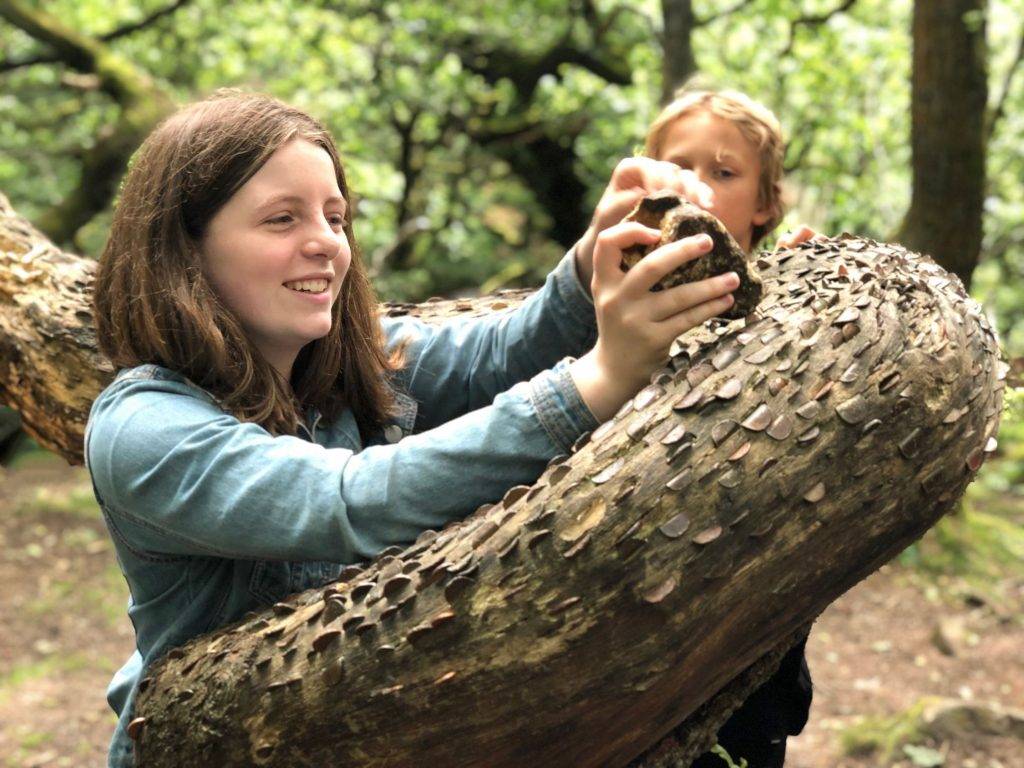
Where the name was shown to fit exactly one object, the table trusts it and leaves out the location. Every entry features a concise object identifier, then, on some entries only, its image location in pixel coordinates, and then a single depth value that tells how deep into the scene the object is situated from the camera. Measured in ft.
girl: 5.35
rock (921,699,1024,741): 15.19
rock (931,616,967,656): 19.43
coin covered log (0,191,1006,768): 4.72
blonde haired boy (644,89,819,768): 9.12
